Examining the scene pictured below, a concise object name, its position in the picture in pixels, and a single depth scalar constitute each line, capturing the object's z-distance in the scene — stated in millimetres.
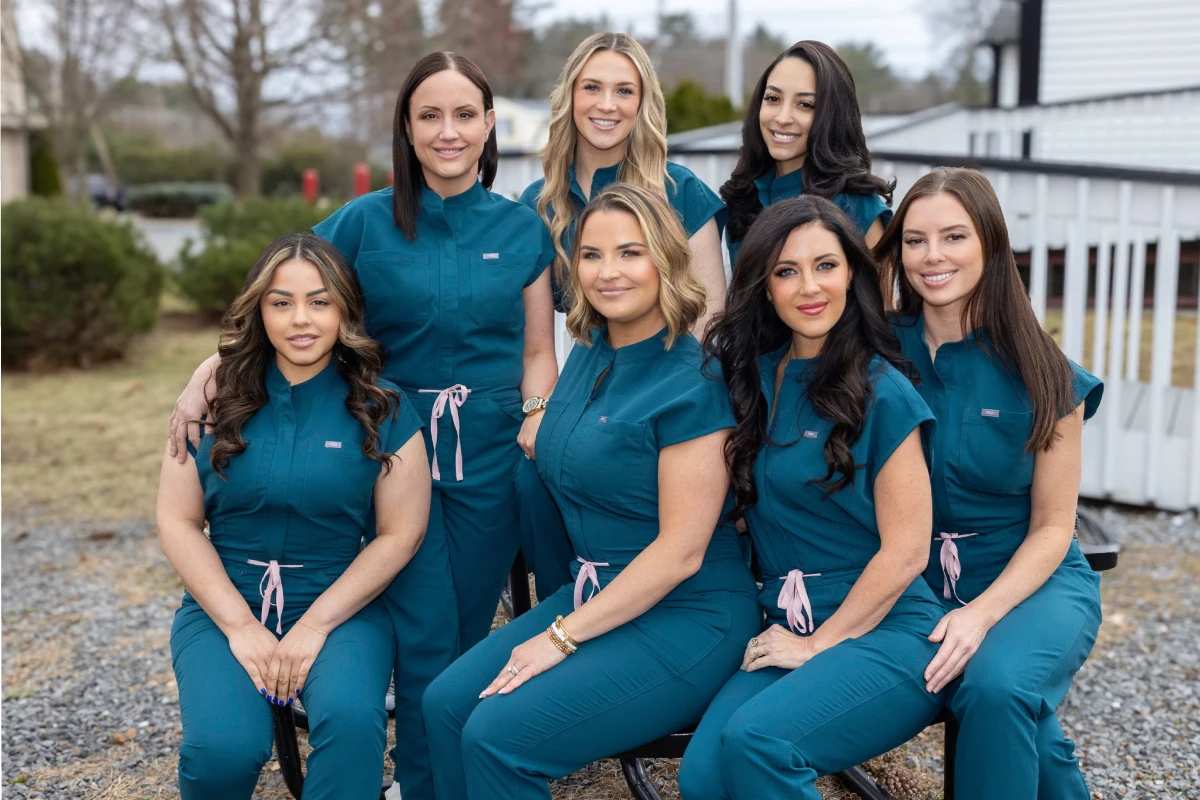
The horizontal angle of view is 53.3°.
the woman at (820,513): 2322
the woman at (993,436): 2541
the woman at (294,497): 2674
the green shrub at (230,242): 12109
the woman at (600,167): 3109
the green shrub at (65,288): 10000
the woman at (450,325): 2963
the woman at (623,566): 2424
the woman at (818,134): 3283
